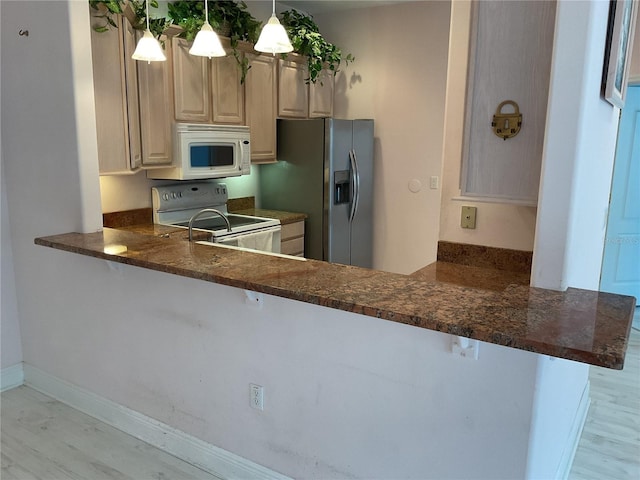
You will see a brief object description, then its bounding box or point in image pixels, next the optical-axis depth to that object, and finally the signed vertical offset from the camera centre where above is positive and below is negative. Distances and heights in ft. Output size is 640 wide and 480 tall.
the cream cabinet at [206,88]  11.13 +1.22
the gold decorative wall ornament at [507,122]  6.55 +0.31
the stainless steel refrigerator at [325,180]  13.76 -1.03
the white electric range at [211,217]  11.84 -1.87
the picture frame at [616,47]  5.60 +1.14
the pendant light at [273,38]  8.10 +1.64
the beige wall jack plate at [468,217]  7.96 -1.11
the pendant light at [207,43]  8.48 +1.61
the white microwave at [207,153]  11.21 -0.26
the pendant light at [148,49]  8.71 +1.54
